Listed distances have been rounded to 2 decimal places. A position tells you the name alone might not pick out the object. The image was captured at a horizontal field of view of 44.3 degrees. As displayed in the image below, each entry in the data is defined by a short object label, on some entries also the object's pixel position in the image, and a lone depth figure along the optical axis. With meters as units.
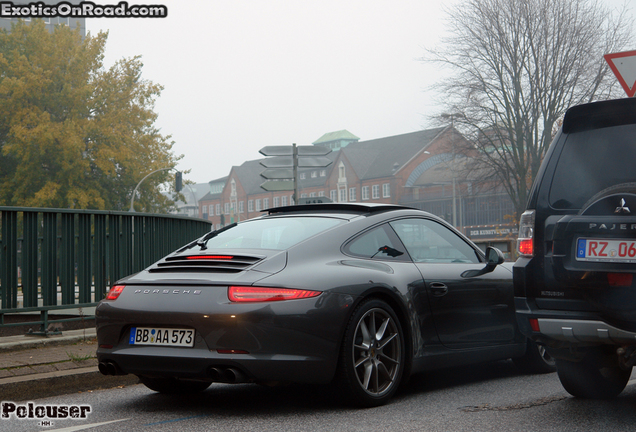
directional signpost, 15.71
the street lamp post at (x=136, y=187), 37.80
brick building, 77.75
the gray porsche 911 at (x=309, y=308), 4.78
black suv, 4.47
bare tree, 33.66
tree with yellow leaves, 36.47
